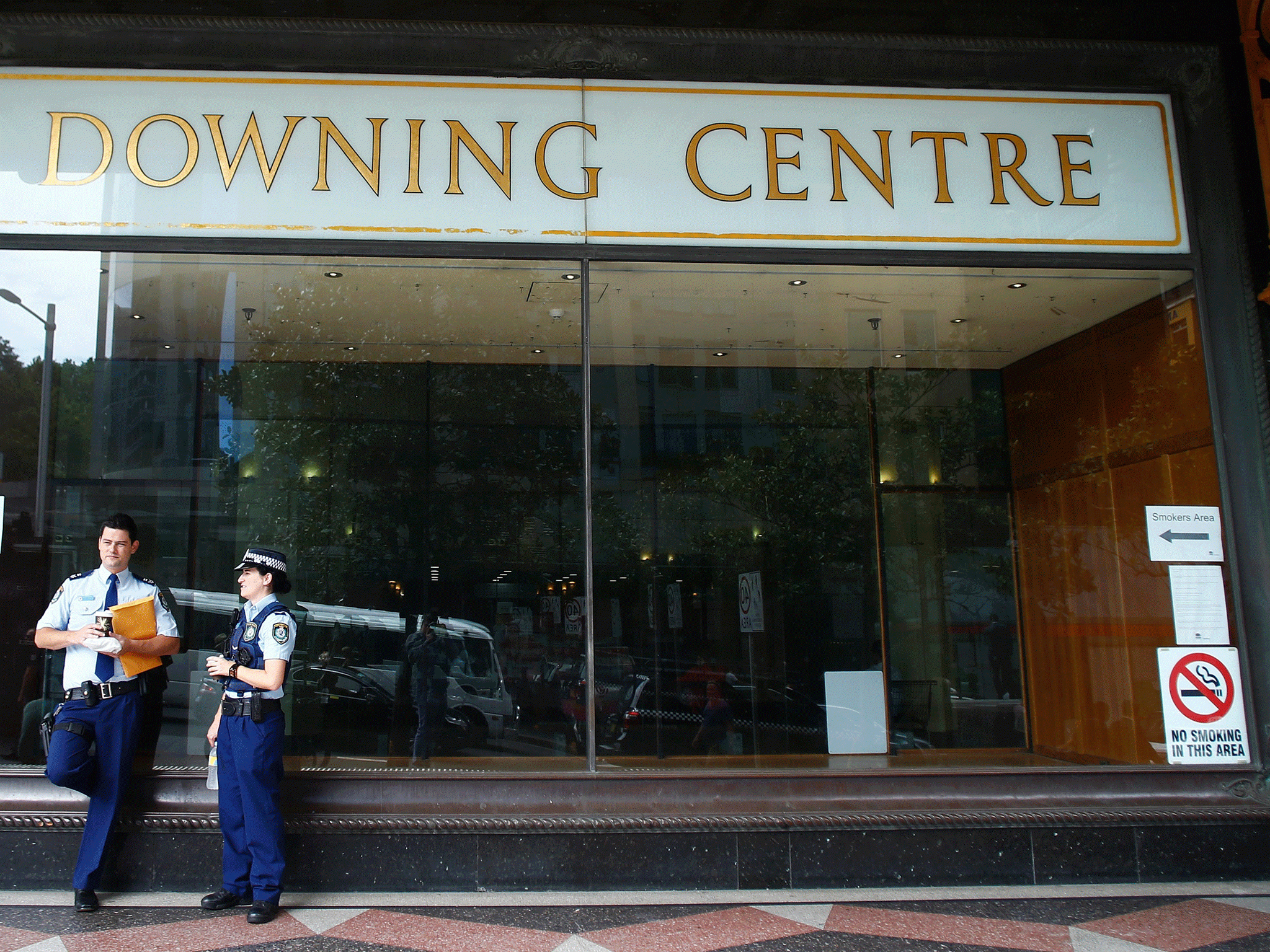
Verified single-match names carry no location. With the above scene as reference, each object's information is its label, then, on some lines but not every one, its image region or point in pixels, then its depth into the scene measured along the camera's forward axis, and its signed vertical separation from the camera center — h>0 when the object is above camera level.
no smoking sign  4.23 -0.55
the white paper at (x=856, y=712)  6.27 -0.80
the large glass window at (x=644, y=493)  4.86 +0.86
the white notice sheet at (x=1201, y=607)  4.34 -0.06
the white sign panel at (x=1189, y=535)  4.40 +0.28
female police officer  3.47 -0.50
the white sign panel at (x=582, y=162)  4.37 +2.17
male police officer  3.54 -0.30
